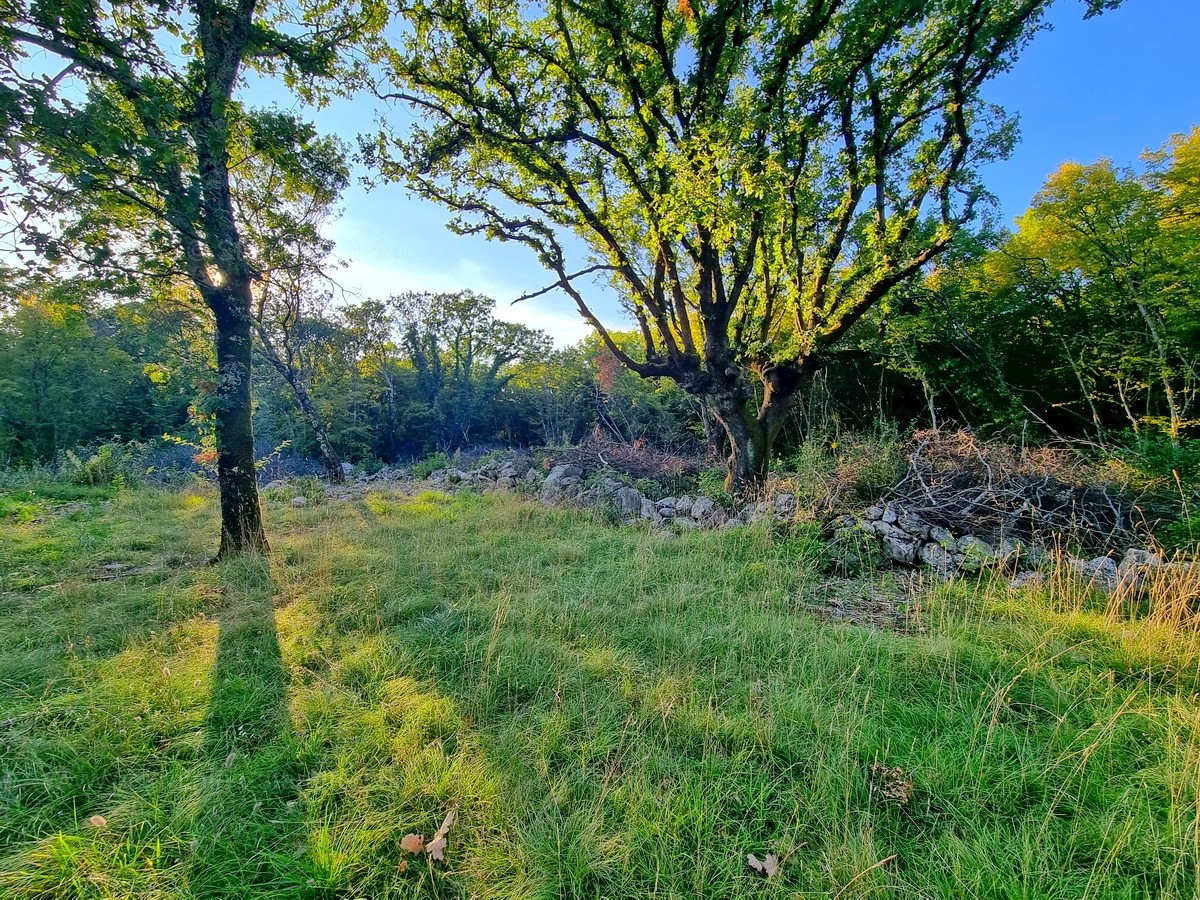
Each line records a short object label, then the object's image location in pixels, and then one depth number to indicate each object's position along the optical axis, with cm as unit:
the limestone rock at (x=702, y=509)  615
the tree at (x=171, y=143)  276
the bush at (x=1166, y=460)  400
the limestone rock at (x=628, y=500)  696
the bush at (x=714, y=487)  661
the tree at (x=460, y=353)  2238
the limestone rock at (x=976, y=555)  393
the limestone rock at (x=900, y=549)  441
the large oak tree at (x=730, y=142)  502
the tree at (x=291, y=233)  495
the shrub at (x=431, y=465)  1283
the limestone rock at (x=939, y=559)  413
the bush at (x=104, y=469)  944
